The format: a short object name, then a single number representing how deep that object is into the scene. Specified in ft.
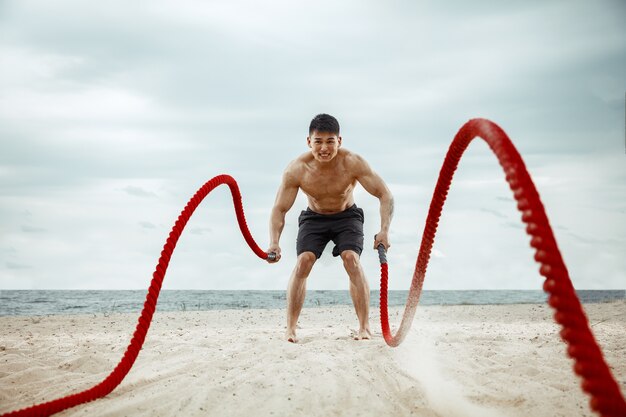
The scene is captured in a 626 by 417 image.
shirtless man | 16.56
